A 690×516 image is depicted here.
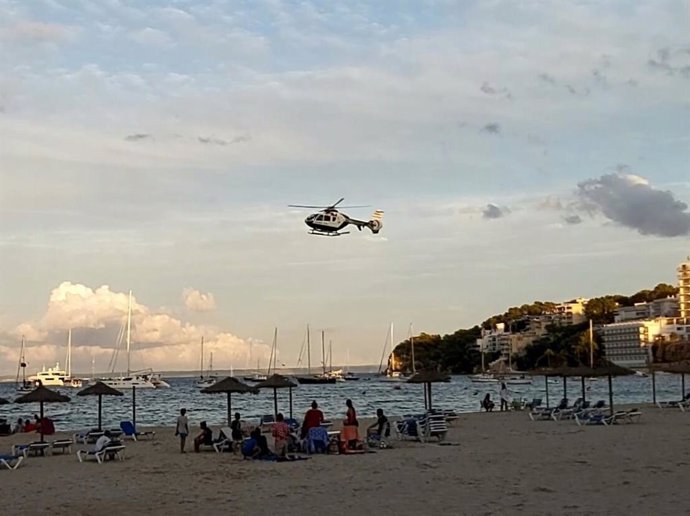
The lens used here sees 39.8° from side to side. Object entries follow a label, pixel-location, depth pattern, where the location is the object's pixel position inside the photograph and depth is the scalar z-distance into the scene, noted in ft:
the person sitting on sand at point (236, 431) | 73.36
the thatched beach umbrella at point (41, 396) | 79.57
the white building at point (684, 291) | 640.99
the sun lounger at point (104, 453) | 68.33
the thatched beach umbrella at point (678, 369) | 118.52
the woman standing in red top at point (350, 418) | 71.97
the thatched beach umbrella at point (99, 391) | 85.51
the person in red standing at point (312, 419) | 71.26
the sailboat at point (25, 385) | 384.80
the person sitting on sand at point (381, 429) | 73.05
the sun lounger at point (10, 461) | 64.69
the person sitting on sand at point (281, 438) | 65.57
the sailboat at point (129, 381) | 345.92
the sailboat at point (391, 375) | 489.17
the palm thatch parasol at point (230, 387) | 83.35
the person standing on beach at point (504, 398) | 131.64
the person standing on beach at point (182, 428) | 73.92
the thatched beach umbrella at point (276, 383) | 89.56
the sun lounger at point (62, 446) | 75.53
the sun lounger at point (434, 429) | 77.97
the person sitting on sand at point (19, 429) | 109.23
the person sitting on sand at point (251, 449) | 65.98
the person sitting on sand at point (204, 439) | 74.49
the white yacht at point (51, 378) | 437.99
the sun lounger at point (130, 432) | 89.40
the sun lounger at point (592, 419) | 90.74
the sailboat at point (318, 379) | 465.06
